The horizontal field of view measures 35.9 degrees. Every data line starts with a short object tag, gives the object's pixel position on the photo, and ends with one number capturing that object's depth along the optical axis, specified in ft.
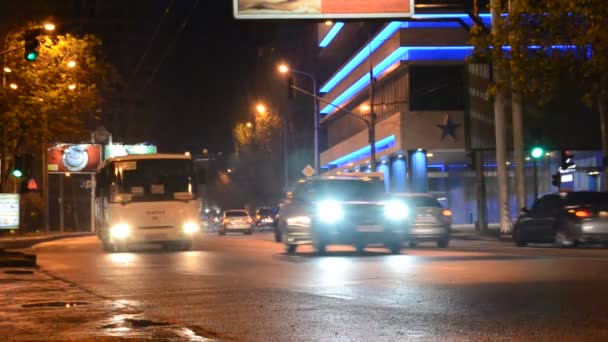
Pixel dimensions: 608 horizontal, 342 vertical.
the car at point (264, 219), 215.92
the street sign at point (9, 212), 115.96
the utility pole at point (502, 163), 121.19
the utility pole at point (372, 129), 150.71
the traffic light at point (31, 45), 78.42
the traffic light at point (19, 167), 118.83
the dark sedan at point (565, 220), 81.46
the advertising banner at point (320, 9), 95.40
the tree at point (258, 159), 276.41
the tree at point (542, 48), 90.12
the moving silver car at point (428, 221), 89.10
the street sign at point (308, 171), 175.76
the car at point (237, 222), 175.83
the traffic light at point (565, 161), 114.86
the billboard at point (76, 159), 229.45
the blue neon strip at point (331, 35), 235.40
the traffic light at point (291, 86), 146.72
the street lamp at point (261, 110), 248.20
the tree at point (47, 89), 126.93
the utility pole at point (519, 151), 120.16
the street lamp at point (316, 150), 193.51
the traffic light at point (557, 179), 119.85
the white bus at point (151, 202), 93.66
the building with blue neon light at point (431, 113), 170.23
